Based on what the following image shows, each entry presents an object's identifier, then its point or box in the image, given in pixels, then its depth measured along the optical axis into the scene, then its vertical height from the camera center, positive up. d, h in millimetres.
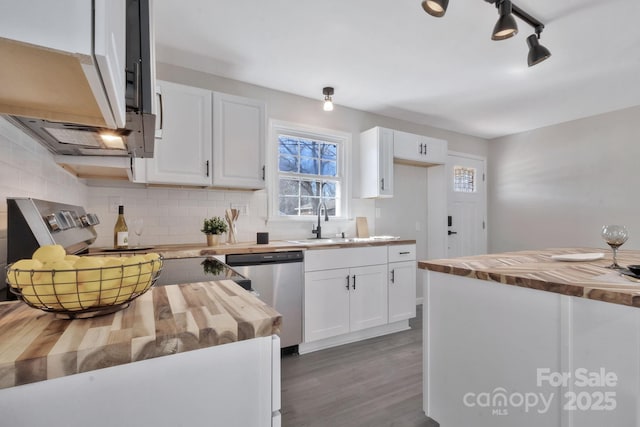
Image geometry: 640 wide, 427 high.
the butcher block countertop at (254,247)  2096 -242
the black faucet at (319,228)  3193 -119
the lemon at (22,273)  571 -109
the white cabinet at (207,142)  2336 +625
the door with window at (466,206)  4586 +183
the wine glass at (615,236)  1448 -89
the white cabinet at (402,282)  3053 -676
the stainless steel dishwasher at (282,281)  2340 -521
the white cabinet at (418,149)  3625 +852
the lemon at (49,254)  689 -88
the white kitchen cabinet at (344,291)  2586 -679
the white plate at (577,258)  1597 -217
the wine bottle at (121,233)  2113 -118
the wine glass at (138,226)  2205 -70
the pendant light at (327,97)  3045 +1243
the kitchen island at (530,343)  1014 -508
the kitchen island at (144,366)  486 -275
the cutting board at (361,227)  3533 -119
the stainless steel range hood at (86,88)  564 +313
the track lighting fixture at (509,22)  1543 +1107
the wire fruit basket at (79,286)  575 -139
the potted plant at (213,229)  2459 -103
